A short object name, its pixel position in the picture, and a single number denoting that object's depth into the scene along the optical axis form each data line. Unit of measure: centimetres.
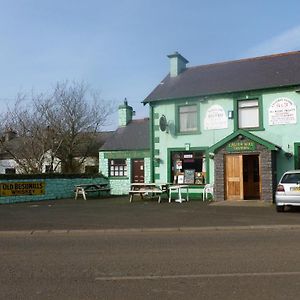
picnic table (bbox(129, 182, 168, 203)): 2327
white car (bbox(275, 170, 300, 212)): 1755
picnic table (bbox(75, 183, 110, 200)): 2639
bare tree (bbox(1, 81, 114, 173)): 3722
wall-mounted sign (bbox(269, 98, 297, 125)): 2314
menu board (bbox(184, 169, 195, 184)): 2562
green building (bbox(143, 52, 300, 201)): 2300
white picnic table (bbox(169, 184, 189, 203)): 2288
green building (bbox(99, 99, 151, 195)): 2997
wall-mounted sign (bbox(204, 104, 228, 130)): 2484
